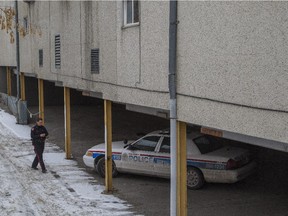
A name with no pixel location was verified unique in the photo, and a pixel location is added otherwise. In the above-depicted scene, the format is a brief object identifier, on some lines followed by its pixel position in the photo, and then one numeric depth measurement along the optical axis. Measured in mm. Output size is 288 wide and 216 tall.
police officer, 13805
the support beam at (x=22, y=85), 24281
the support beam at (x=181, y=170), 7699
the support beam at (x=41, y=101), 20812
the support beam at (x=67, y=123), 15984
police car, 11648
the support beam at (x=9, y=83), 32594
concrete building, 5234
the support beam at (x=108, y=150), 11891
